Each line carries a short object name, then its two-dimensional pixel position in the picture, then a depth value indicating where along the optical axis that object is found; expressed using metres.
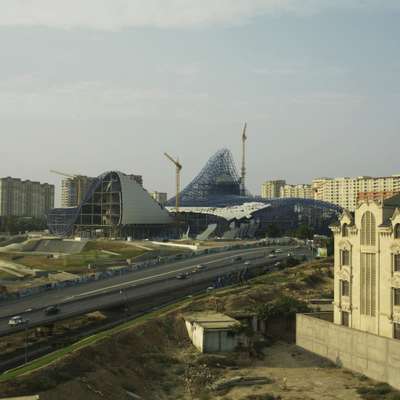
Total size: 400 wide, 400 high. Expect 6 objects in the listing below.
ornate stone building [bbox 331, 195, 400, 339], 48.72
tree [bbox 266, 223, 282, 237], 186.75
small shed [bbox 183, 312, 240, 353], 56.50
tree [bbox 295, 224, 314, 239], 171.25
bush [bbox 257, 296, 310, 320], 63.41
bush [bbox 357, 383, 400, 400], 43.44
